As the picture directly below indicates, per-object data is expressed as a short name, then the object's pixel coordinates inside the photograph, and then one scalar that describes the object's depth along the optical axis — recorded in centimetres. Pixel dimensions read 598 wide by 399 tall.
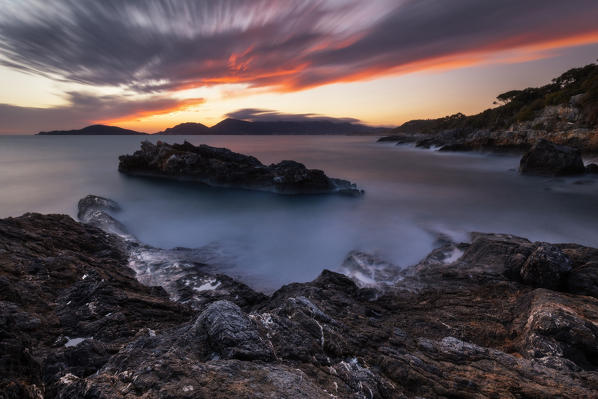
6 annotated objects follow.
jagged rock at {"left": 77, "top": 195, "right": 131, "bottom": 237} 1229
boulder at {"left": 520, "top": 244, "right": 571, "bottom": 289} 571
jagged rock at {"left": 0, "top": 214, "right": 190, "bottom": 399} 236
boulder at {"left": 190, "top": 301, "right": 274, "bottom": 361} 282
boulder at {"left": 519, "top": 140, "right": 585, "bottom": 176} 2333
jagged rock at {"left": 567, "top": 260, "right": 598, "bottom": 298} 544
